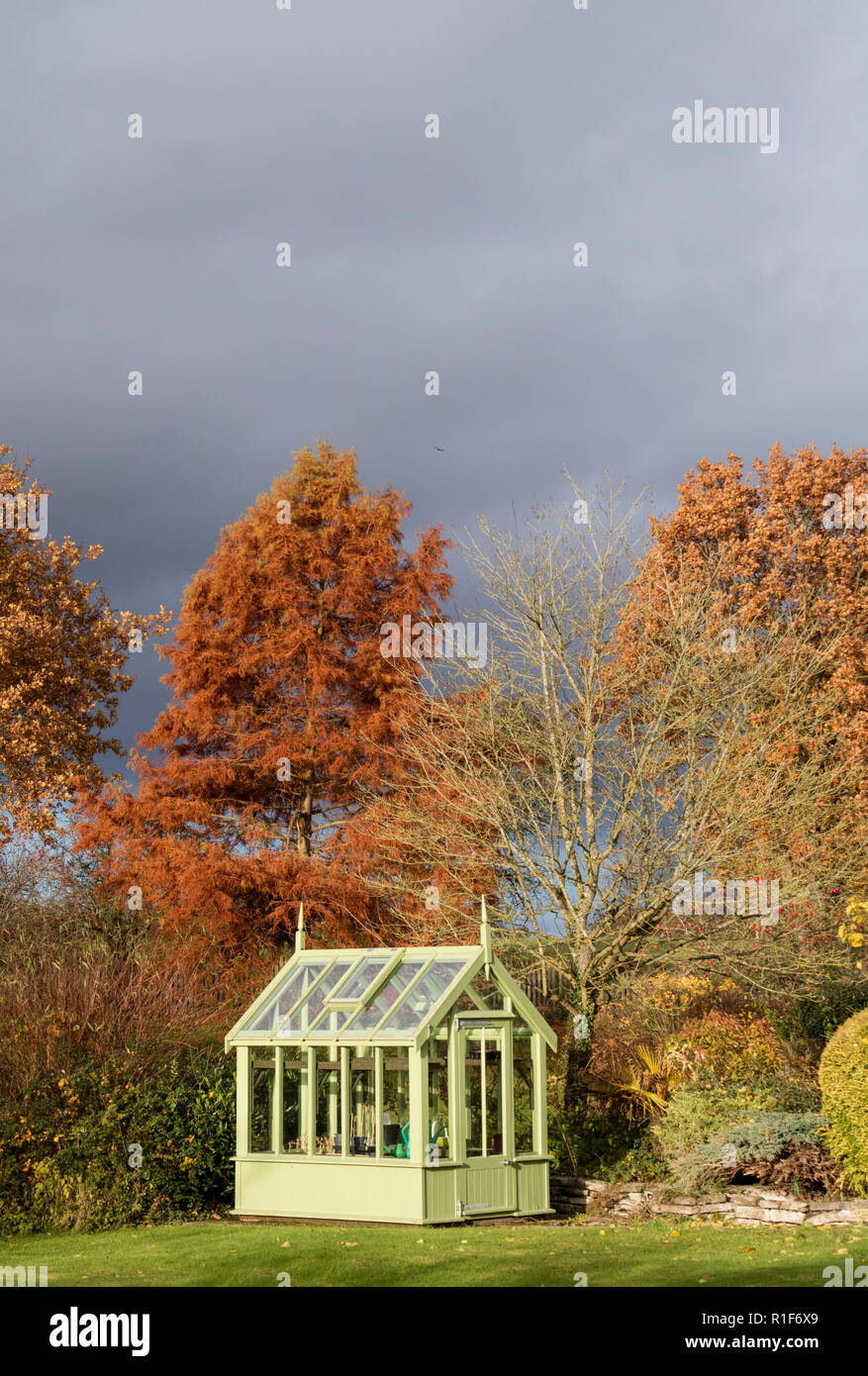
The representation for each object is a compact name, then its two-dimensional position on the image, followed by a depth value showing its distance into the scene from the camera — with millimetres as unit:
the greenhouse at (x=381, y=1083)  14867
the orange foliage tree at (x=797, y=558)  23625
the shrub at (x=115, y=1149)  16031
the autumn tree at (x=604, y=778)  18375
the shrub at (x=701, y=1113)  16266
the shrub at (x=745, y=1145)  15500
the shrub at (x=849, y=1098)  14812
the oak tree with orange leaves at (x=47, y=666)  24594
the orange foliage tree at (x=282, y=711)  22297
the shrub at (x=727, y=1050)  18422
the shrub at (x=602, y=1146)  17391
